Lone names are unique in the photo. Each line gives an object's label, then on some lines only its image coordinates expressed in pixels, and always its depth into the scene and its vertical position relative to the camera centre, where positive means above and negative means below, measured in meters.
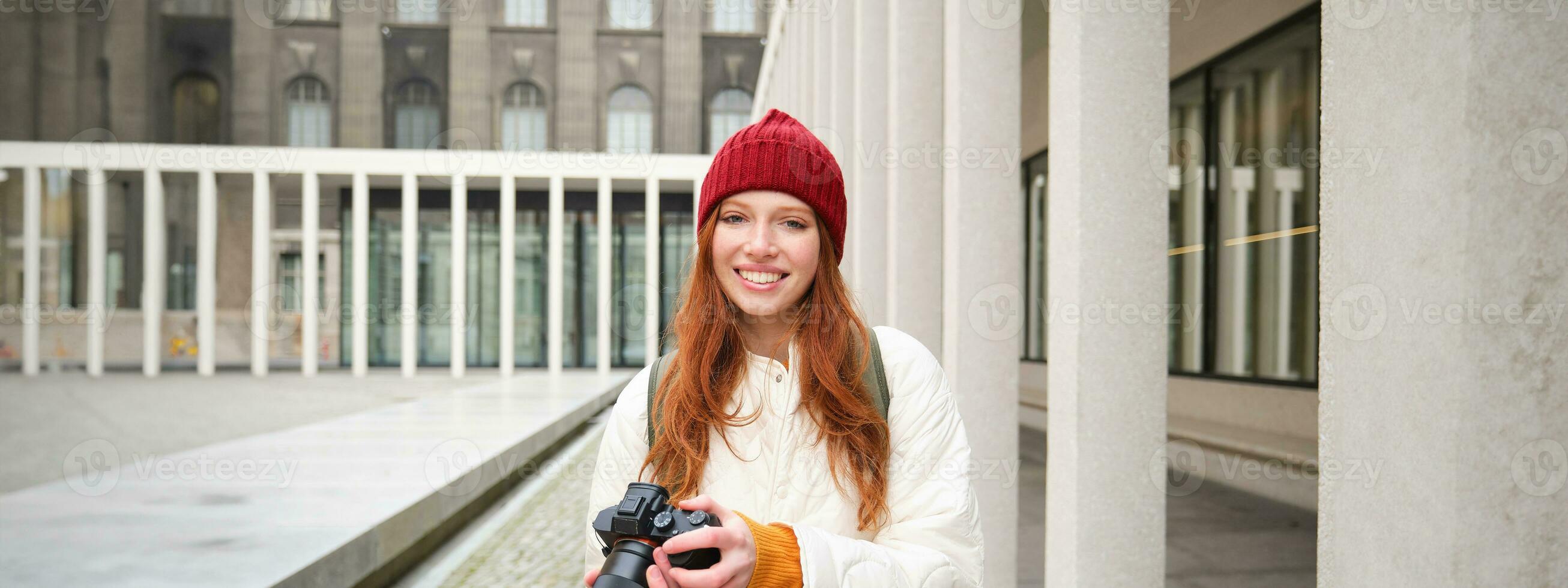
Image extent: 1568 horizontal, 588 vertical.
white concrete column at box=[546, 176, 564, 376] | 20.78 +0.13
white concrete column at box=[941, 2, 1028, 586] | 4.24 +0.17
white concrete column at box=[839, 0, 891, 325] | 6.91 +1.01
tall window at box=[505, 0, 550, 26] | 28.12 +8.64
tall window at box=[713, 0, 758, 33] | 28.52 +8.71
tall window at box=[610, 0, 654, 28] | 28.36 +8.71
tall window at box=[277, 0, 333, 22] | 27.23 +8.45
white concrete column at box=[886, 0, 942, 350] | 5.73 +0.77
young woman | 1.68 -0.22
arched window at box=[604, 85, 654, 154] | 28.25 +5.23
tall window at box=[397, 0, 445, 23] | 27.39 +8.50
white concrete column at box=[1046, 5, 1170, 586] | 3.11 +0.01
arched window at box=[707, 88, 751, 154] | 28.34 +5.58
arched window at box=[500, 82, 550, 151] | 28.11 +5.30
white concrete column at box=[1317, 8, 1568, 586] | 1.70 -0.01
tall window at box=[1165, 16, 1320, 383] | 7.63 +0.75
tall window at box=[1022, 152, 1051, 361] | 13.96 +0.52
